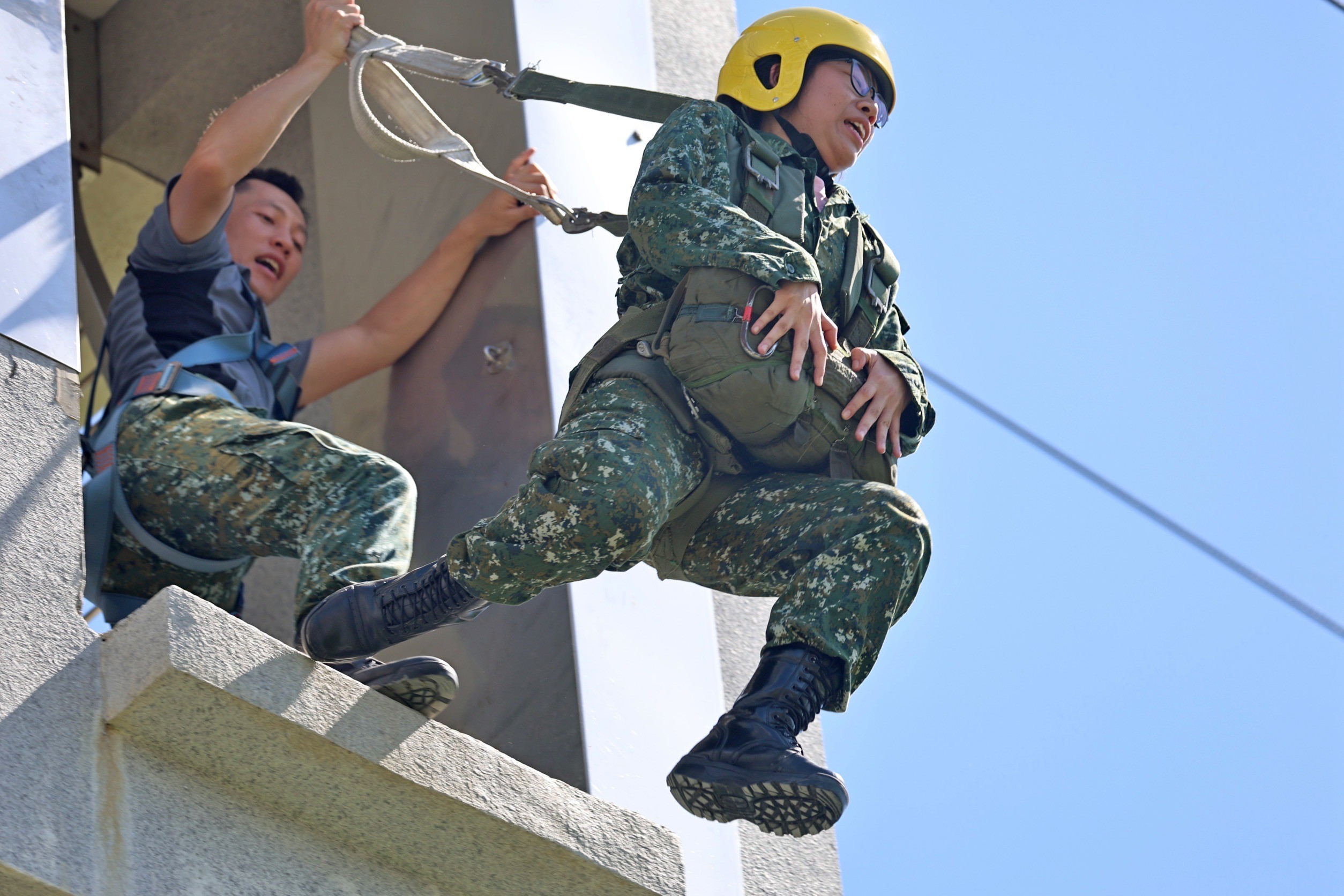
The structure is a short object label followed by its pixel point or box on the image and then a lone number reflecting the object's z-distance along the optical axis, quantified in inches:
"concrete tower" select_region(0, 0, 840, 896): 297.3
